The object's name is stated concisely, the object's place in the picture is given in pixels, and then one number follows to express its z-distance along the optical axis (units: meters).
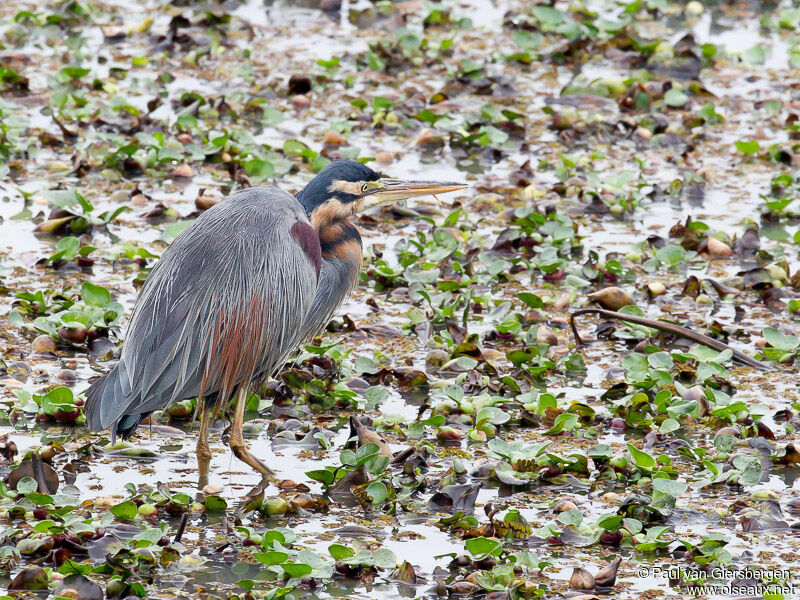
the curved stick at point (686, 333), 11.65
